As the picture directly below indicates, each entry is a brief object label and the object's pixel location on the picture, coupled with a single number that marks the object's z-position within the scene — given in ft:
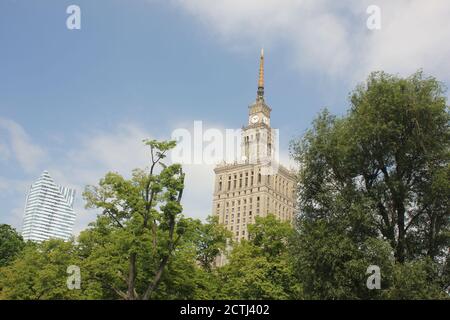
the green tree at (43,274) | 136.26
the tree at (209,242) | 172.24
